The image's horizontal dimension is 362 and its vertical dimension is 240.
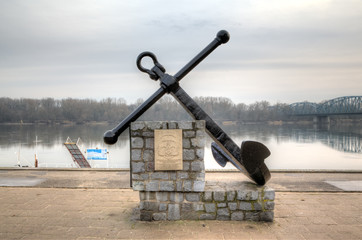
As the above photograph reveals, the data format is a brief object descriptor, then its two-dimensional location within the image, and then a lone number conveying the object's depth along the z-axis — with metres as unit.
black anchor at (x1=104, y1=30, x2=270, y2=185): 4.51
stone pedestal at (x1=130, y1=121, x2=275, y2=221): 4.59
